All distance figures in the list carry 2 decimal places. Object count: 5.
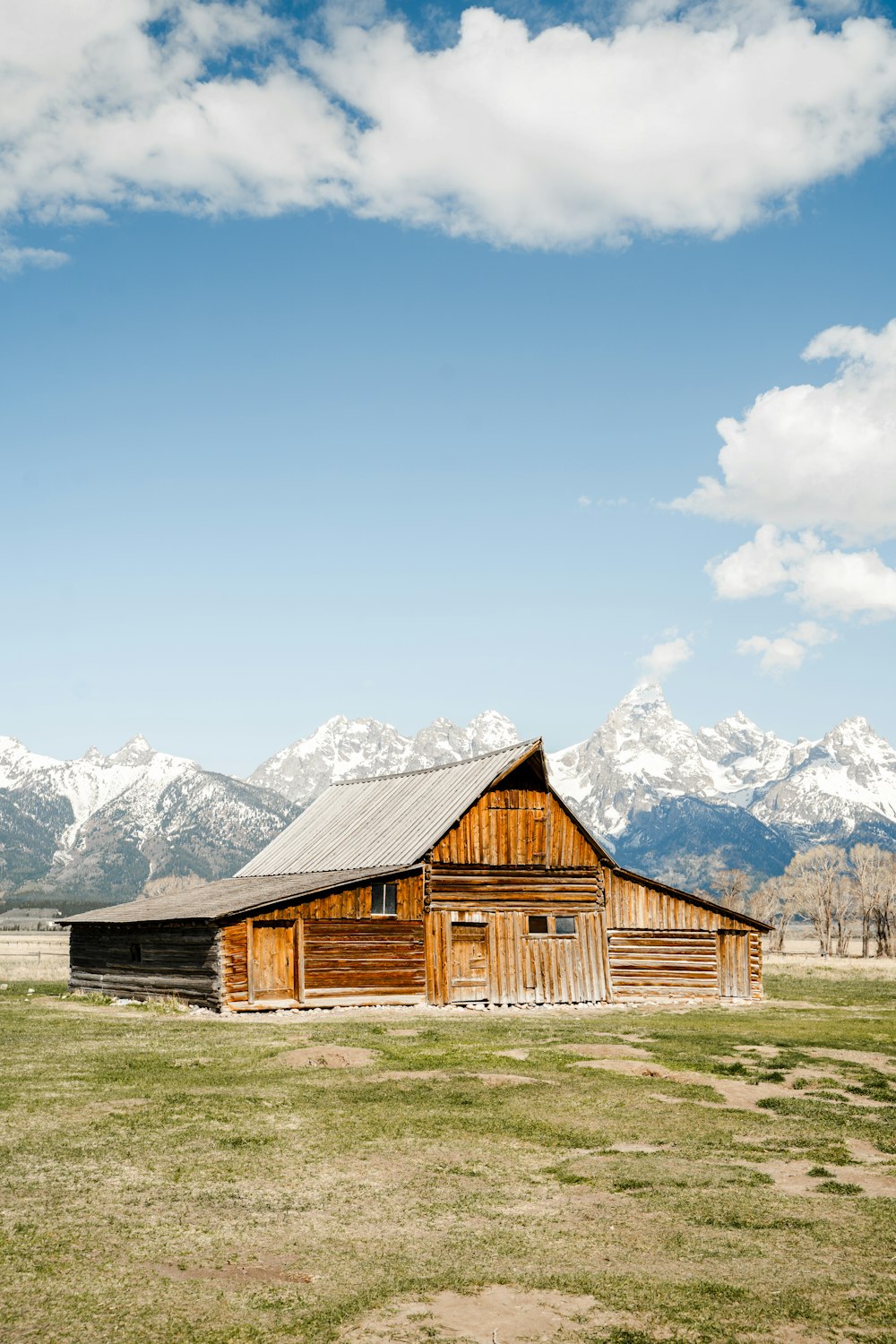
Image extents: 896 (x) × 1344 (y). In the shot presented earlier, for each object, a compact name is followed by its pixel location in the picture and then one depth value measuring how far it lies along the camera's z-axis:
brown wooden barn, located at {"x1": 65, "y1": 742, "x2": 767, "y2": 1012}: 38.09
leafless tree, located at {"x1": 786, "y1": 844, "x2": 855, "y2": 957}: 117.06
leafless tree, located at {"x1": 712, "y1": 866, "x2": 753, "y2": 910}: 112.56
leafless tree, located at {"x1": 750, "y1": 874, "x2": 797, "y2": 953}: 136.14
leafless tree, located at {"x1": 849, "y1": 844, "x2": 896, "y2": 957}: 111.38
